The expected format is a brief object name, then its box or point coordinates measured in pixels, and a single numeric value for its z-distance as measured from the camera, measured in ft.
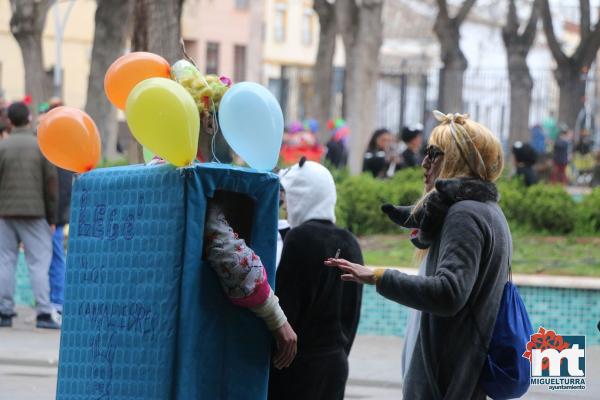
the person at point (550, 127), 105.81
